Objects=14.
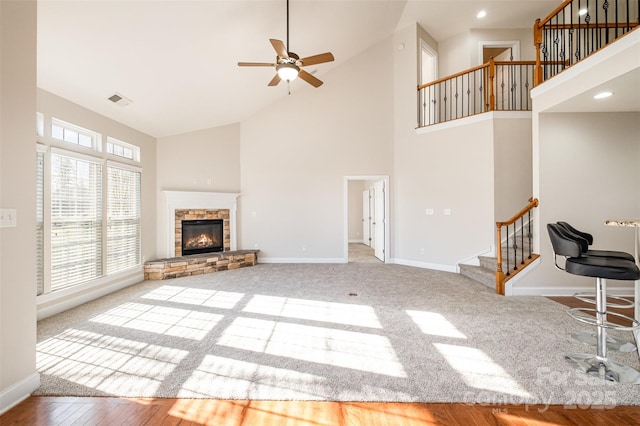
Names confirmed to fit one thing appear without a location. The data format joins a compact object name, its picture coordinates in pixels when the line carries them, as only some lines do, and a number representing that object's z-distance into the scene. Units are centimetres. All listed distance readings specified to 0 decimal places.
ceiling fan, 319
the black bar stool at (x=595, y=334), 239
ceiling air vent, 387
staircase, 412
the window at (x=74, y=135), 352
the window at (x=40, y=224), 320
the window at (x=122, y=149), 443
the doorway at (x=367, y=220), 656
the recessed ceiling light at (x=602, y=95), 310
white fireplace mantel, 555
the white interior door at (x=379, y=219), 673
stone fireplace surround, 520
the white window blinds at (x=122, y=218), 437
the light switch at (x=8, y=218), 174
